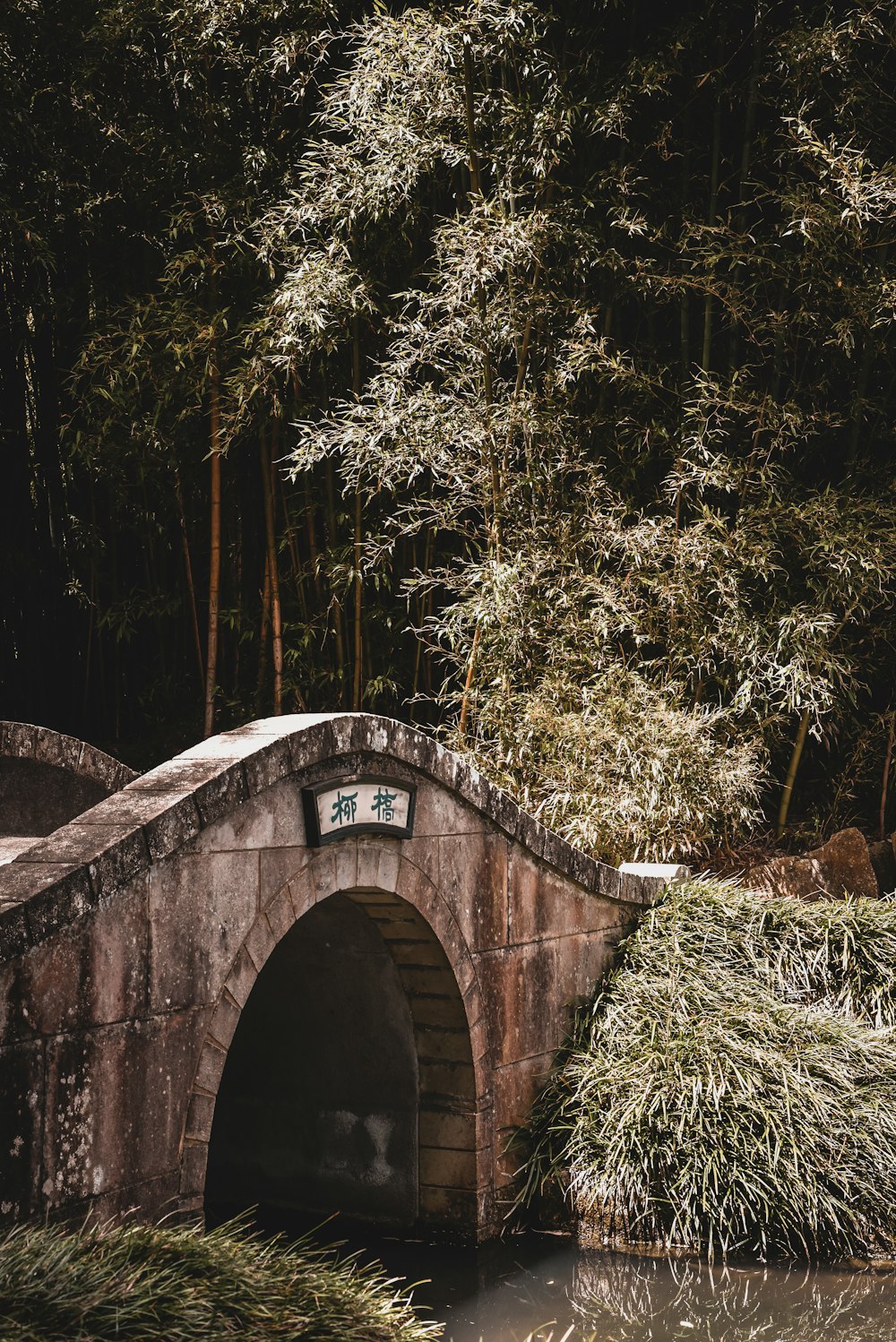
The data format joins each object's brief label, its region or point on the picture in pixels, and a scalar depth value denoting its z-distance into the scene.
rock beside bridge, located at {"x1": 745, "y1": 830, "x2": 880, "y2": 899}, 6.29
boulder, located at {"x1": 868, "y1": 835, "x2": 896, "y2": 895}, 6.79
